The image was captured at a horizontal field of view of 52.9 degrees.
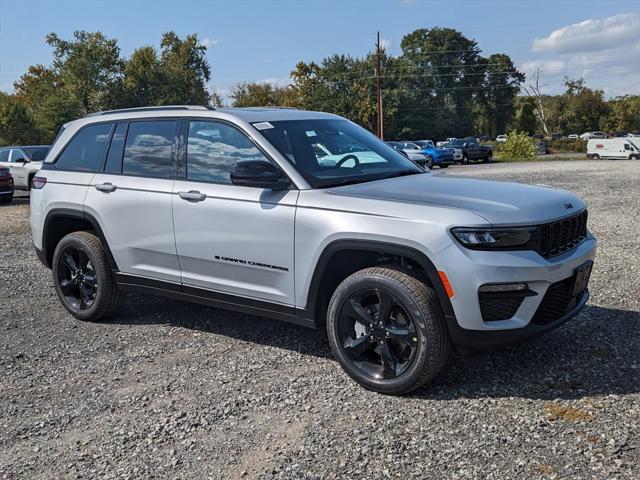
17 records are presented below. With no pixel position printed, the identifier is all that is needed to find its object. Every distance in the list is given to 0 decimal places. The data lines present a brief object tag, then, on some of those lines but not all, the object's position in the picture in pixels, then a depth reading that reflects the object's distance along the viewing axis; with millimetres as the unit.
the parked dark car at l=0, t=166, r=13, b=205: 16766
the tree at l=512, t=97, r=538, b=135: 94688
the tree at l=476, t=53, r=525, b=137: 98188
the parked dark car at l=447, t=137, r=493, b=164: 40969
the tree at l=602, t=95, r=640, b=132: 90500
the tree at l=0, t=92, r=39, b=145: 44500
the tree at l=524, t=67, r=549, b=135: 92662
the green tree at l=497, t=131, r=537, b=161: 45281
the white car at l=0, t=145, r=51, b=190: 18272
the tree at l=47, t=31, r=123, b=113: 55938
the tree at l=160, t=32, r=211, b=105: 63562
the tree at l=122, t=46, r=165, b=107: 59344
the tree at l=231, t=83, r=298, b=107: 72812
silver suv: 3812
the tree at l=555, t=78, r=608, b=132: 94125
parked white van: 41469
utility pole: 49031
